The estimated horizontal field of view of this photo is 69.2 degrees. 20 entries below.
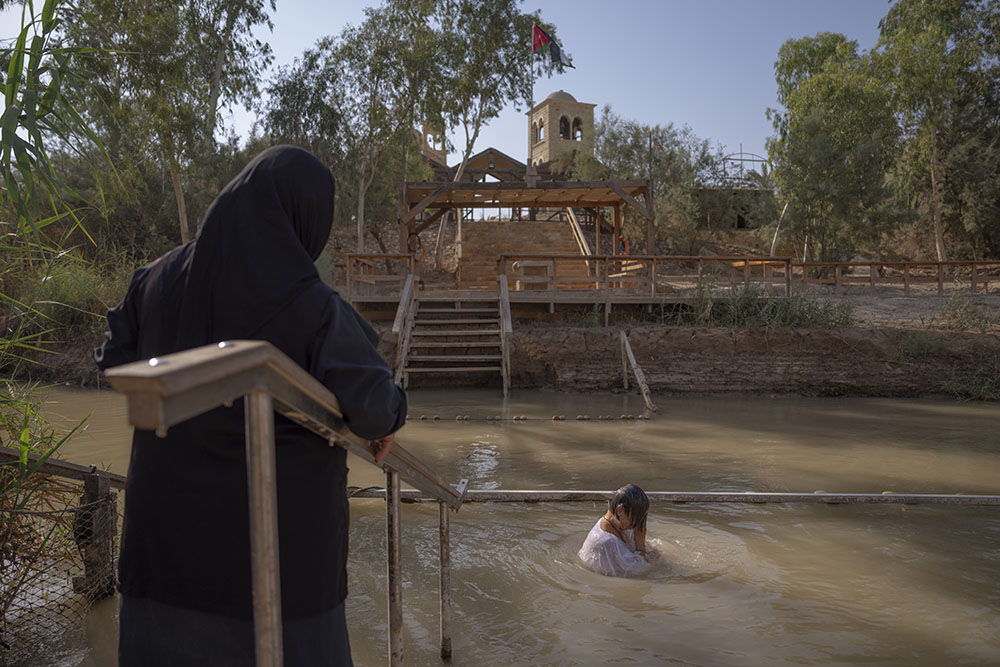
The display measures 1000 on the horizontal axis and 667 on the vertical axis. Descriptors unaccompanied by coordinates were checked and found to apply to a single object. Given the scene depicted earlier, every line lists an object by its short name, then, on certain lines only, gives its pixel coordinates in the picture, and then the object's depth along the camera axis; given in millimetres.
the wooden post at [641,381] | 10258
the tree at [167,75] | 16906
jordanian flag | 23344
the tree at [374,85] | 25484
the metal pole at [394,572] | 2043
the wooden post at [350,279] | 13836
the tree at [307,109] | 25641
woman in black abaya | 1480
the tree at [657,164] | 32188
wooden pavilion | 17500
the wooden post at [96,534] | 3346
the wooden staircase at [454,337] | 12531
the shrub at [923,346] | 12672
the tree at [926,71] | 25766
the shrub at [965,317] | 13367
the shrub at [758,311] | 13266
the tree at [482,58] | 25188
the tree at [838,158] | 25844
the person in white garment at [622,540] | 4273
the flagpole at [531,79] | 25845
